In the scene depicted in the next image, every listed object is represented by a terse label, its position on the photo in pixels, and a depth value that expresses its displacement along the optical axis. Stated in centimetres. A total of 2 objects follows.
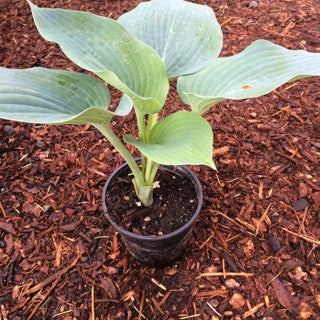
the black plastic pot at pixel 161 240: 40
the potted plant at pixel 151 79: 30
